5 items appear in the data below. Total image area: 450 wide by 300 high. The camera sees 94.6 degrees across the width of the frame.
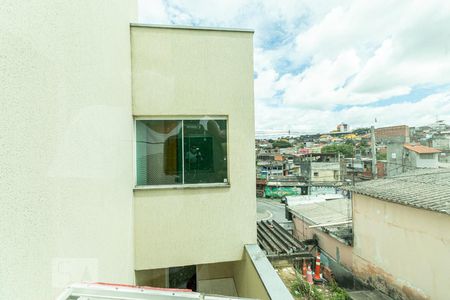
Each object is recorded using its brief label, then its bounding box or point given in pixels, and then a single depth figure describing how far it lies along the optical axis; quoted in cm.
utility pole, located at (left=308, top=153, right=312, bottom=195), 1864
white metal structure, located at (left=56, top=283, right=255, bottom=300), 121
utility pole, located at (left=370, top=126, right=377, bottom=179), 1180
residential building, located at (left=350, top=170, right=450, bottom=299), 541
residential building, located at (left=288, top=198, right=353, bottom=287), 895
